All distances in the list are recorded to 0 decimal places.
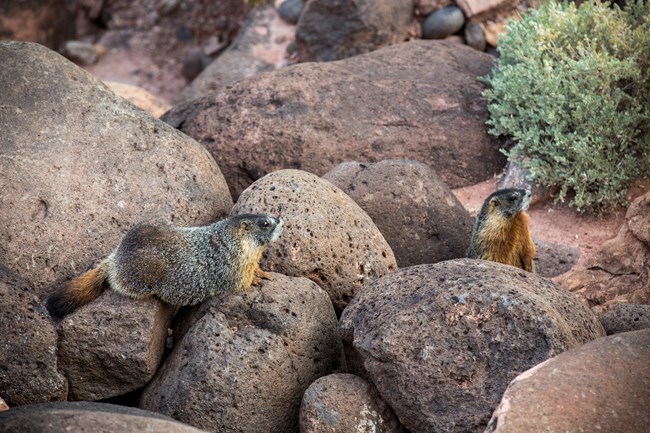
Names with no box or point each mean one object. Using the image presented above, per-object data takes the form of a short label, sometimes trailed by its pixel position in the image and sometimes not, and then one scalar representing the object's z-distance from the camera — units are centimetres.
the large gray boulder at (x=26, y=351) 1270
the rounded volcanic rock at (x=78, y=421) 952
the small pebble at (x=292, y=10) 2959
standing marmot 1627
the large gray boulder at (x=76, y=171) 1465
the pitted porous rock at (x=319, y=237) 1459
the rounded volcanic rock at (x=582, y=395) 987
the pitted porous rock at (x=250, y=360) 1296
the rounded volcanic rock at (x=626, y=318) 1394
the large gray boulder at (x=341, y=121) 1962
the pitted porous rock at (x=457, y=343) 1171
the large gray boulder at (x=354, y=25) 2628
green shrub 1864
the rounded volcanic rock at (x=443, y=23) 2672
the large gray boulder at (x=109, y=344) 1344
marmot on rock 1362
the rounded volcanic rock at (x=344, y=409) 1240
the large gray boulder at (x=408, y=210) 1697
